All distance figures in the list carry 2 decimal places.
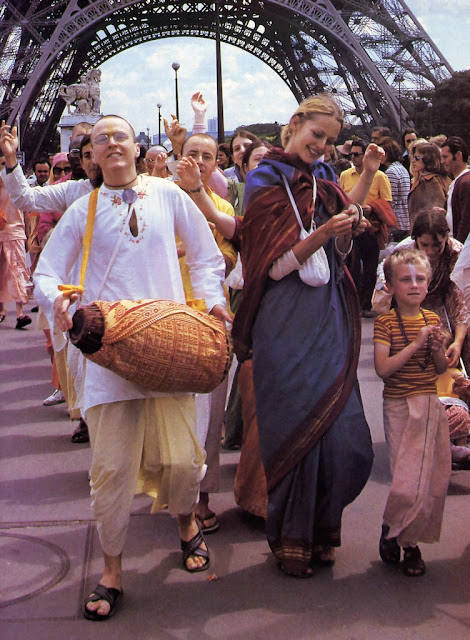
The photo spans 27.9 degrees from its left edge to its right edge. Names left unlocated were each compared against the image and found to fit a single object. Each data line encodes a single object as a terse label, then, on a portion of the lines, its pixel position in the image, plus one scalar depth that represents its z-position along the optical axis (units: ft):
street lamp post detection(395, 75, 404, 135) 110.84
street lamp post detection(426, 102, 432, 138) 106.63
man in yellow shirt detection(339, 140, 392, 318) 33.30
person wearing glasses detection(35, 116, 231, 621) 10.97
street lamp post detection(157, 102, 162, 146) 174.89
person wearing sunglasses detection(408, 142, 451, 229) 27.27
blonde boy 11.83
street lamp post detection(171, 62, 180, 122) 134.55
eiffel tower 111.96
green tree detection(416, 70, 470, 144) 105.19
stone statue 103.35
